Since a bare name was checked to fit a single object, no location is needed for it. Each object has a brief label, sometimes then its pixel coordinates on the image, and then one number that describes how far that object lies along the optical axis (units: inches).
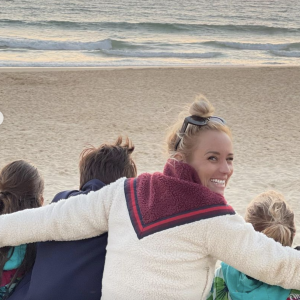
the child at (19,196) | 101.0
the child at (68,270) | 89.6
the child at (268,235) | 92.6
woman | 77.8
